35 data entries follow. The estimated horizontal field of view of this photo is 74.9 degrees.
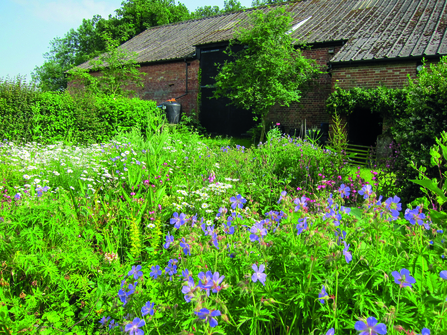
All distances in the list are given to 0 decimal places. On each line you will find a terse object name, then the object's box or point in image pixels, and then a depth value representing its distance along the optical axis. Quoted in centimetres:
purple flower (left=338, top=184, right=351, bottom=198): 178
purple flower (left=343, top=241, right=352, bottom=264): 116
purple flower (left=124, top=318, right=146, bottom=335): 112
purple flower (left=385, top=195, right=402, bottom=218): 139
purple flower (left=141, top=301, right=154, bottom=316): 118
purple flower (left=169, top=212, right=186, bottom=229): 171
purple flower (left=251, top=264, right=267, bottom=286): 113
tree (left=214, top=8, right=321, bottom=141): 1093
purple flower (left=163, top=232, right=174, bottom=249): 152
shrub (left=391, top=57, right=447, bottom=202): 382
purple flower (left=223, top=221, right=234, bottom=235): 175
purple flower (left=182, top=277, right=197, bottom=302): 103
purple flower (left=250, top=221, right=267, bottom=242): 138
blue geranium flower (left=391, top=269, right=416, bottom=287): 102
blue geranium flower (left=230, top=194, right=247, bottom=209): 184
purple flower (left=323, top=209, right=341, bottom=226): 142
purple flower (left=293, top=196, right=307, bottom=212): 146
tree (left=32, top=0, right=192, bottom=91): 3325
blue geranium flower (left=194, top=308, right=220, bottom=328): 98
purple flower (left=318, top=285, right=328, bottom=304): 111
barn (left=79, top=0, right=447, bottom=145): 1026
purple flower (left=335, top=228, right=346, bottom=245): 139
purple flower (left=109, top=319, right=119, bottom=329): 149
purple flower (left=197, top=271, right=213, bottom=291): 106
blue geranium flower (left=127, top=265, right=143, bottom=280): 145
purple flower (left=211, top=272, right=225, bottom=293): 107
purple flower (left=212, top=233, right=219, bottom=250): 143
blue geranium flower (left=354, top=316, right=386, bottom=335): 87
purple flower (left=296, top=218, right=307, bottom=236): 133
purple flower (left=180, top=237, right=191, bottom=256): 138
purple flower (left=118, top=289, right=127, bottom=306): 132
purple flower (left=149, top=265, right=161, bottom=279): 145
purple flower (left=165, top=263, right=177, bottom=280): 143
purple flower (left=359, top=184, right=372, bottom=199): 149
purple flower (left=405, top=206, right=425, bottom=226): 143
